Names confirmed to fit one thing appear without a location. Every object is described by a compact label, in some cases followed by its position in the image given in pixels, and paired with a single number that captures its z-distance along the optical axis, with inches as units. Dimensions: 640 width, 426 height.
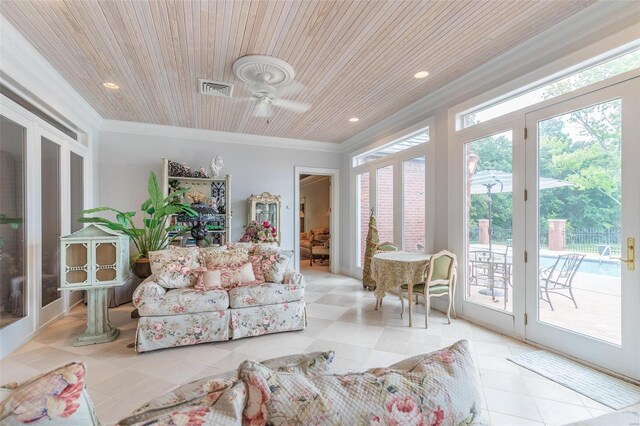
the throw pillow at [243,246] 157.9
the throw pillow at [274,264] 143.1
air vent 141.3
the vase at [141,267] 155.4
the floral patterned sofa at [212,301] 117.2
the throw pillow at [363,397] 27.5
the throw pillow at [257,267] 144.7
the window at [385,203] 210.2
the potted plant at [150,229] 150.0
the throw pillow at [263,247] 155.3
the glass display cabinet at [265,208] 232.7
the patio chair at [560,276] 107.7
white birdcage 121.4
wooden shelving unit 209.6
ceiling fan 121.6
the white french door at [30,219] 116.9
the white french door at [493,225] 125.0
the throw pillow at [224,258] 143.8
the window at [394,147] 185.8
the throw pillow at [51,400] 23.4
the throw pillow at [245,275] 138.3
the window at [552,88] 94.3
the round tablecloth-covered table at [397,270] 142.6
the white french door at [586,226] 91.9
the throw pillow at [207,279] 131.4
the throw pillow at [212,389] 28.4
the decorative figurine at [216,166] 214.2
